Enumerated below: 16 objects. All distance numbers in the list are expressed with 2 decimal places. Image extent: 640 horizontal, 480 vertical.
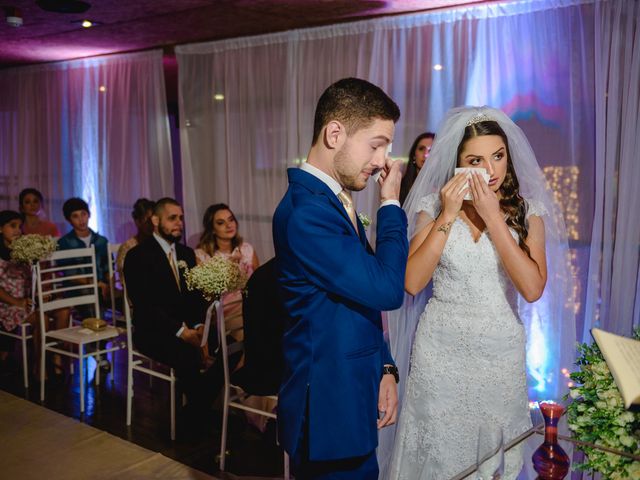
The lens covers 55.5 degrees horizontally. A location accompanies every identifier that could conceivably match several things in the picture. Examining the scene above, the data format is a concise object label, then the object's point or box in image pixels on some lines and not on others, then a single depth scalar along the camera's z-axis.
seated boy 5.87
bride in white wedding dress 2.38
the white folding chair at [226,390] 3.53
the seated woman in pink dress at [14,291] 5.11
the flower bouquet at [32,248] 4.77
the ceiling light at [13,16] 5.02
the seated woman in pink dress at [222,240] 4.97
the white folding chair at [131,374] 3.95
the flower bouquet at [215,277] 3.65
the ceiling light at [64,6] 4.74
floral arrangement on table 1.37
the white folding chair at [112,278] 5.33
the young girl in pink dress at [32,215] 6.58
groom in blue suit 1.55
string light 4.26
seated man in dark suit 4.03
